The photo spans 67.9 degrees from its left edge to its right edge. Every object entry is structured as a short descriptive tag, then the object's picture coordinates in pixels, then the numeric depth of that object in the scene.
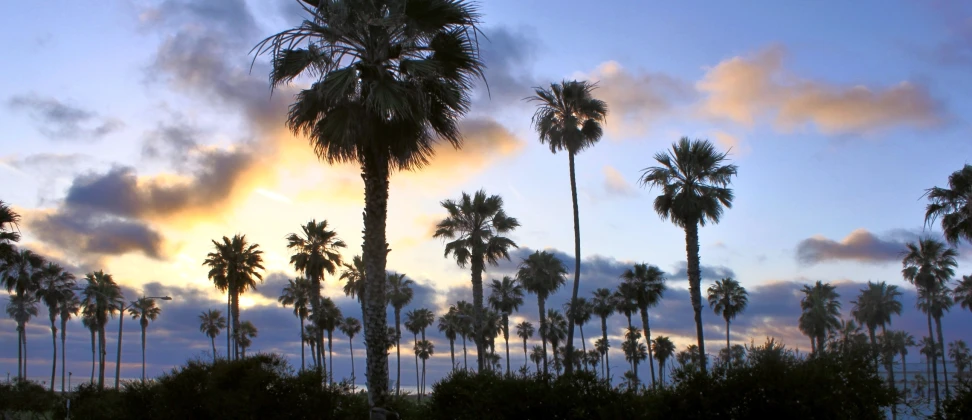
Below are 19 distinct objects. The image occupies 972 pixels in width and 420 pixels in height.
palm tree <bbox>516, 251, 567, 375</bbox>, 63.75
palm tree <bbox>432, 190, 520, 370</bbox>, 46.81
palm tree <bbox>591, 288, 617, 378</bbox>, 80.31
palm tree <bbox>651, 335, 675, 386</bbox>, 101.31
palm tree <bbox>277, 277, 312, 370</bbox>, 76.72
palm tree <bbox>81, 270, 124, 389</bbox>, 73.31
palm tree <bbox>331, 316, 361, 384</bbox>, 101.84
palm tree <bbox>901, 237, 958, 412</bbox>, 67.12
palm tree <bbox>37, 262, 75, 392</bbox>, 71.56
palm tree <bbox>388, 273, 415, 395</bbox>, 79.38
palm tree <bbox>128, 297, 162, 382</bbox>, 96.12
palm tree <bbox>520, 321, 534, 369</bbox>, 116.19
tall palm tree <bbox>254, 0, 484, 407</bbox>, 16.53
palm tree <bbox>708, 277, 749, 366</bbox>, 74.56
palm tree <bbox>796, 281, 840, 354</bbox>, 79.19
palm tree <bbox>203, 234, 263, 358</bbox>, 58.72
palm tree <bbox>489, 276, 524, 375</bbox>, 83.25
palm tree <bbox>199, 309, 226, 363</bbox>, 97.69
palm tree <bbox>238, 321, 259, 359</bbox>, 94.38
